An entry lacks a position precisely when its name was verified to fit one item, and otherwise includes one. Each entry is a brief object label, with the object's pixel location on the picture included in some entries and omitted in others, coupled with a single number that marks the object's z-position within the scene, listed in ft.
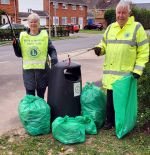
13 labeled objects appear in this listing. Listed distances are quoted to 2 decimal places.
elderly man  9.17
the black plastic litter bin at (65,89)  9.76
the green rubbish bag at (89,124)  9.68
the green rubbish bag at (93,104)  10.05
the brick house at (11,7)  96.68
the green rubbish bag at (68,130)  9.07
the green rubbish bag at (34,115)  9.51
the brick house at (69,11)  119.44
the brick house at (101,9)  152.87
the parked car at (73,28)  83.60
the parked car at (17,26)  63.63
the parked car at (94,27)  110.23
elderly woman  10.18
